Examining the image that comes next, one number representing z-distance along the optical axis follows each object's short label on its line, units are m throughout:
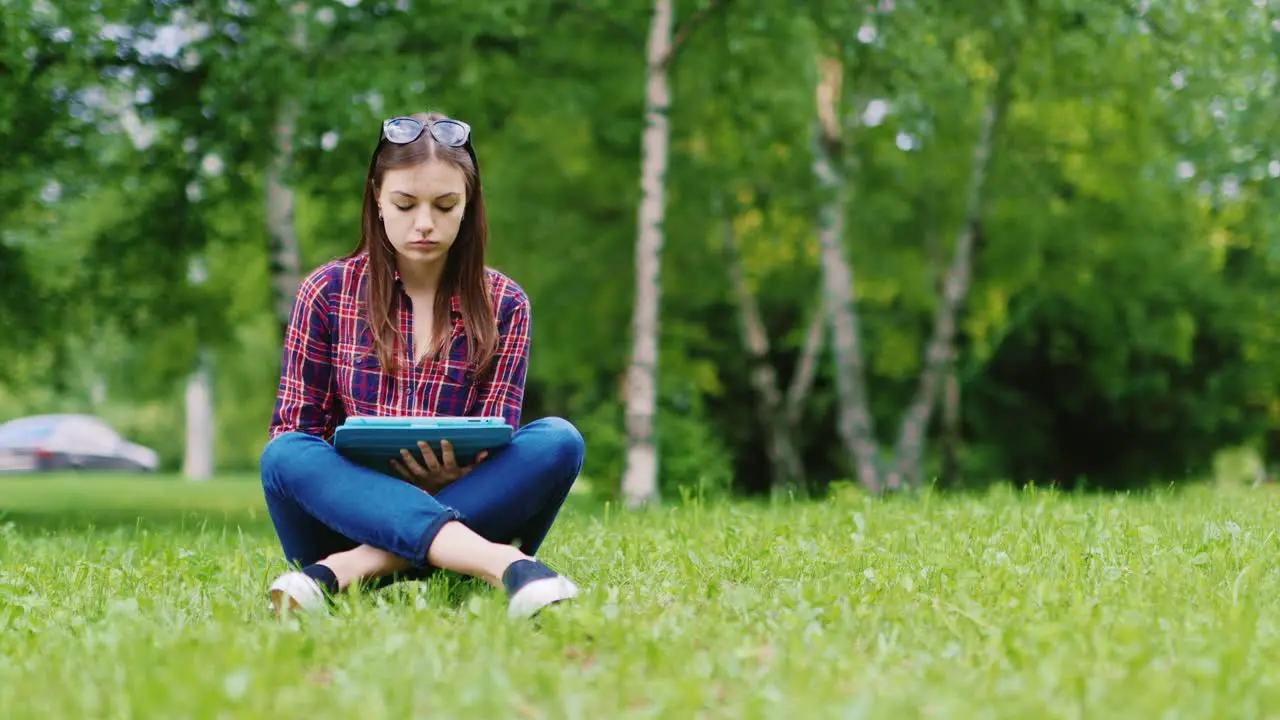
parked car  41.38
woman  3.79
